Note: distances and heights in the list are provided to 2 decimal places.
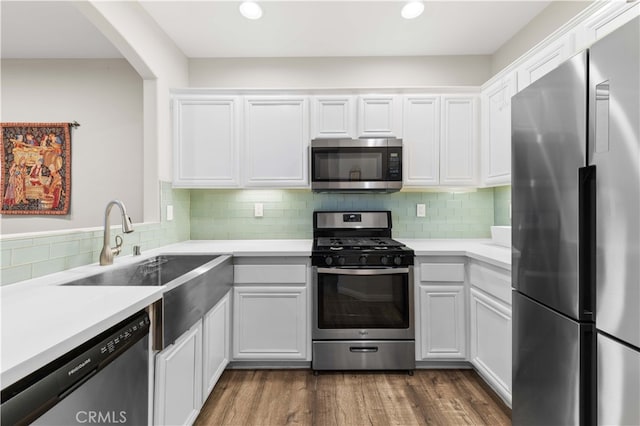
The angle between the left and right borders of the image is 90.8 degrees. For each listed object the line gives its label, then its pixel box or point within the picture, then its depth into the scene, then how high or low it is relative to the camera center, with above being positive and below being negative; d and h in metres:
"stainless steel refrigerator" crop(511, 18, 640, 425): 0.81 -0.07
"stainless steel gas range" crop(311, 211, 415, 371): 2.27 -0.69
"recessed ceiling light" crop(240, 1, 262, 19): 2.17 +1.45
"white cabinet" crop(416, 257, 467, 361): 2.30 -0.69
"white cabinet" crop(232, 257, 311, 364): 2.30 -0.71
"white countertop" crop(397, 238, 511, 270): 1.93 -0.25
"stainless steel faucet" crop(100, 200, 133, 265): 1.68 -0.13
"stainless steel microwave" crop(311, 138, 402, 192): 2.53 +0.41
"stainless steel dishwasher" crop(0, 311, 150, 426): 0.67 -0.43
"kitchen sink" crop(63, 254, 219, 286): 1.57 -0.32
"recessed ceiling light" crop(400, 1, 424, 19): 2.15 +1.44
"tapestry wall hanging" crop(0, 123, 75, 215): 2.93 +0.44
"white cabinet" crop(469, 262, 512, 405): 1.80 -0.70
